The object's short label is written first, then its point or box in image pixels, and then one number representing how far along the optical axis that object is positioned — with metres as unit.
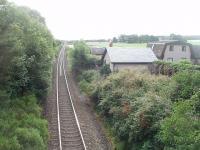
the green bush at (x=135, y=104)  10.36
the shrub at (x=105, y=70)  22.86
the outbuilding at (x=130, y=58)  22.66
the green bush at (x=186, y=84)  11.51
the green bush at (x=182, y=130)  7.83
